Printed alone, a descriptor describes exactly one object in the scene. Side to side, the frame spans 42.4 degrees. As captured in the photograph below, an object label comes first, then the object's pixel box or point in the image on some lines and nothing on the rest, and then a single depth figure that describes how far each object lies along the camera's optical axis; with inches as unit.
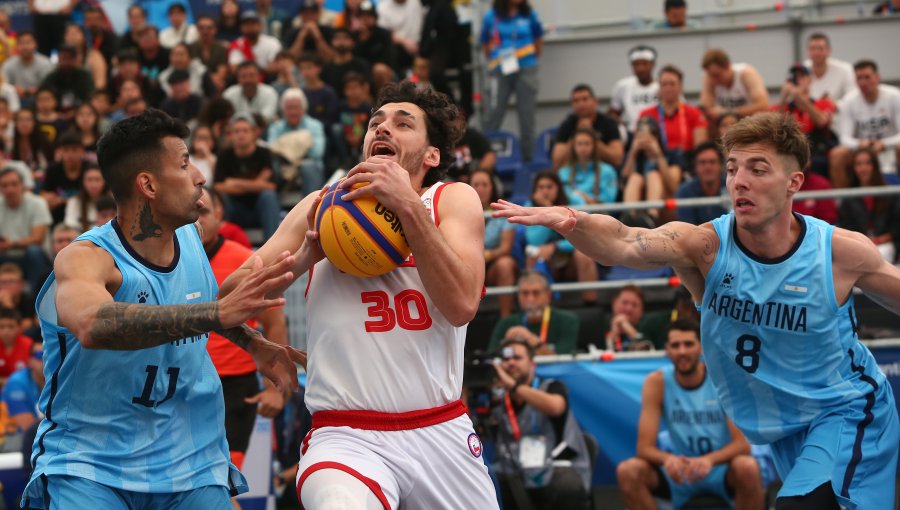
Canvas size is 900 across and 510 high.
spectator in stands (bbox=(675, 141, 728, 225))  449.4
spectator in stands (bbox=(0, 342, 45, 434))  421.7
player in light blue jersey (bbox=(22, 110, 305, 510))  185.6
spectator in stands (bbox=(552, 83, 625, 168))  539.2
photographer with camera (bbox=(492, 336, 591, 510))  364.8
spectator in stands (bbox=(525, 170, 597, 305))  463.8
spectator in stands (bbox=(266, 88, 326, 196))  549.0
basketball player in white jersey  184.5
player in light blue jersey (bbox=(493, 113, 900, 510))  223.6
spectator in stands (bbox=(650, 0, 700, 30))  653.9
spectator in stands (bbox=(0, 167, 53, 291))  538.3
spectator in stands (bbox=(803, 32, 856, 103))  558.3
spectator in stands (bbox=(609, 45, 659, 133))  584.1
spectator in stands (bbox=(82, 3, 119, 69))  725.3
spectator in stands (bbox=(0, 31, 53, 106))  700.0
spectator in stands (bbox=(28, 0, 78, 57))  759.1
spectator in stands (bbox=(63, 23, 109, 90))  692.7
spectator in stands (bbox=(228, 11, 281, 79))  676.1
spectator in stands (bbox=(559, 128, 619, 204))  507.2
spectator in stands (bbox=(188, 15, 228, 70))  671.8
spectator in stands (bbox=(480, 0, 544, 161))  626.2
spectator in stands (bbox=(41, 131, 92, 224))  560.4
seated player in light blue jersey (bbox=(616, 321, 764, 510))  356.8
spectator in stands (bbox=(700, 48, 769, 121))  546.9
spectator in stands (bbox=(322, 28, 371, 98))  634.2
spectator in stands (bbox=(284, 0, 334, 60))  674.8
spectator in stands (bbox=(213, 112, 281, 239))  522.6
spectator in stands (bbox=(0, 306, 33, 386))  464.1
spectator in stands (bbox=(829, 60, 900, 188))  521.3
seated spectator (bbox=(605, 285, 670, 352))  422.3
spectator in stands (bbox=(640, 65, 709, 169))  539.2
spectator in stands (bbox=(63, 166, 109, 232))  525.3
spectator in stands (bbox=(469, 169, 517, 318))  464.8
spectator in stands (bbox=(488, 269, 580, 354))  420.2
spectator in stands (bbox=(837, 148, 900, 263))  456.1
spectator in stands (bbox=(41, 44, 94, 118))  673.0
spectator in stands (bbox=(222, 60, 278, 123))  602.2
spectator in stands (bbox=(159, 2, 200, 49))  722.2
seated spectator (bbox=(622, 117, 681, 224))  497.4
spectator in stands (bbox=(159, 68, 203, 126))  611.5
